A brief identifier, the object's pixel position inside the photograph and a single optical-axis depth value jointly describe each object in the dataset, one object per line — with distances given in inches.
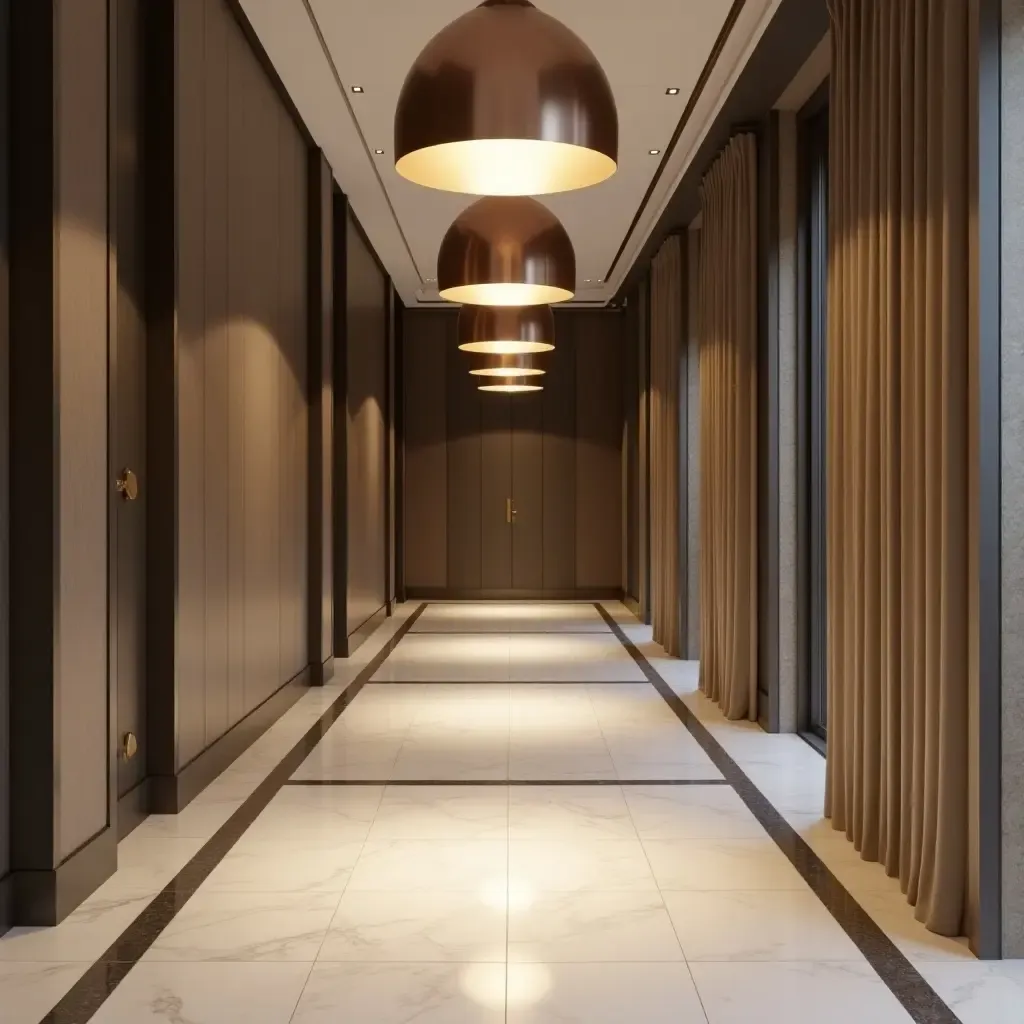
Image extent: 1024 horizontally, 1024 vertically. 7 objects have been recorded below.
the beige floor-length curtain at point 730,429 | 284.4
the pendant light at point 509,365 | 343.9
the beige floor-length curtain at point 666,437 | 403.2
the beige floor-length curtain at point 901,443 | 145.7
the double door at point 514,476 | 596.1
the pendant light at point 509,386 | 448.1
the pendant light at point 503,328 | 257.1
